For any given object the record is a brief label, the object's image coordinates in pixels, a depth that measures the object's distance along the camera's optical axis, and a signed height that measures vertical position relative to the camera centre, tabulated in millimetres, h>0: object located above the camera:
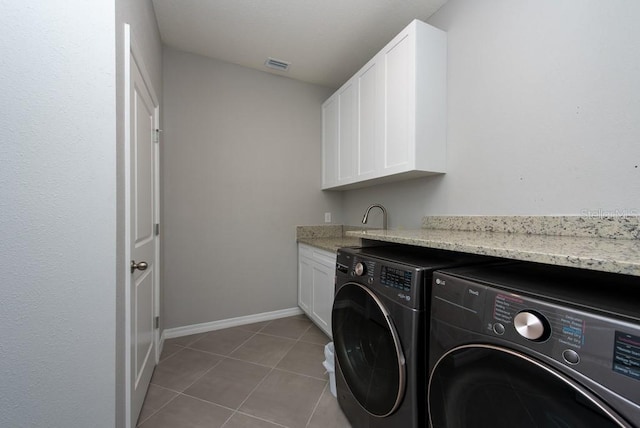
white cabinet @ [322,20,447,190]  1641 +722
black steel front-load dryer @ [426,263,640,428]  487 -318
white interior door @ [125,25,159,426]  1194 -132
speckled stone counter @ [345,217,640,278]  625 -111
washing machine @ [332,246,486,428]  912 -511
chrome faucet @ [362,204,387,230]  2241 -83
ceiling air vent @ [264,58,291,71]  2414 +1417
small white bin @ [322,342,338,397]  1527 -969
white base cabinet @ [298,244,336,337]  2059 -678
